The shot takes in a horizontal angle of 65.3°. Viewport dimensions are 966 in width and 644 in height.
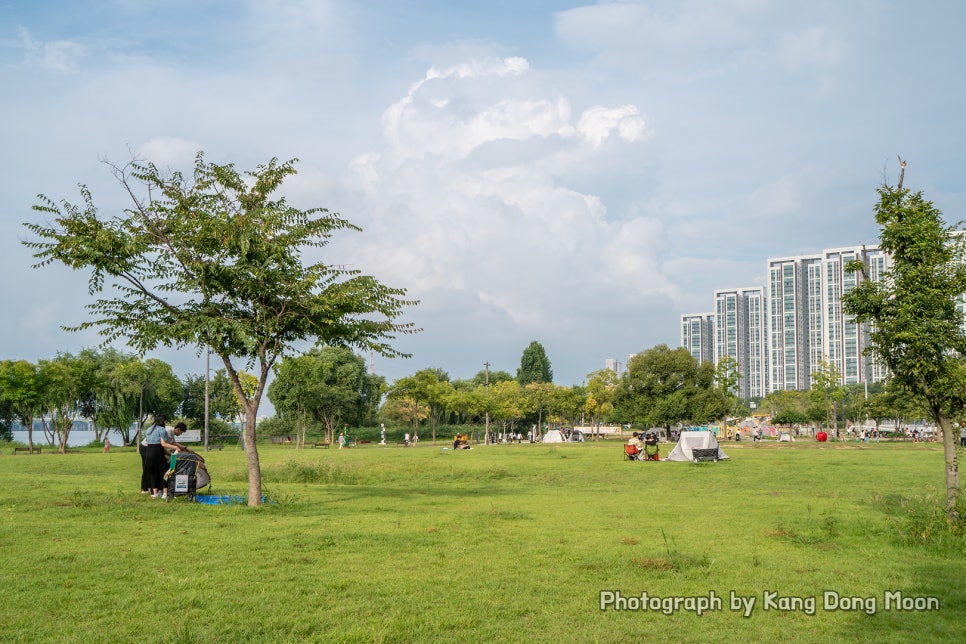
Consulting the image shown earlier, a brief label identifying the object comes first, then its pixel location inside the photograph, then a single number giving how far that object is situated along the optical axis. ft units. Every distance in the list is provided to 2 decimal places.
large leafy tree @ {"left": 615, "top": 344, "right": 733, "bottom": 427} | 226.38
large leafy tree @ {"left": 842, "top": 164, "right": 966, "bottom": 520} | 40.09
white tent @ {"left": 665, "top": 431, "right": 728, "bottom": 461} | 114.32
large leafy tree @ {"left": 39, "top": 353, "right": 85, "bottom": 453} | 173.88
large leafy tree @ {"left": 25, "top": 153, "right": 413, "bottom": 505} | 50.16
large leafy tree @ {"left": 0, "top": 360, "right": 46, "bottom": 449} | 166.61
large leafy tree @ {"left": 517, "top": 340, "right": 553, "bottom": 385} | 419.95
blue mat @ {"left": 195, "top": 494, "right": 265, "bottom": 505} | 51.55
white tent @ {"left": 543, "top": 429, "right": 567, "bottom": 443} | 266.98
